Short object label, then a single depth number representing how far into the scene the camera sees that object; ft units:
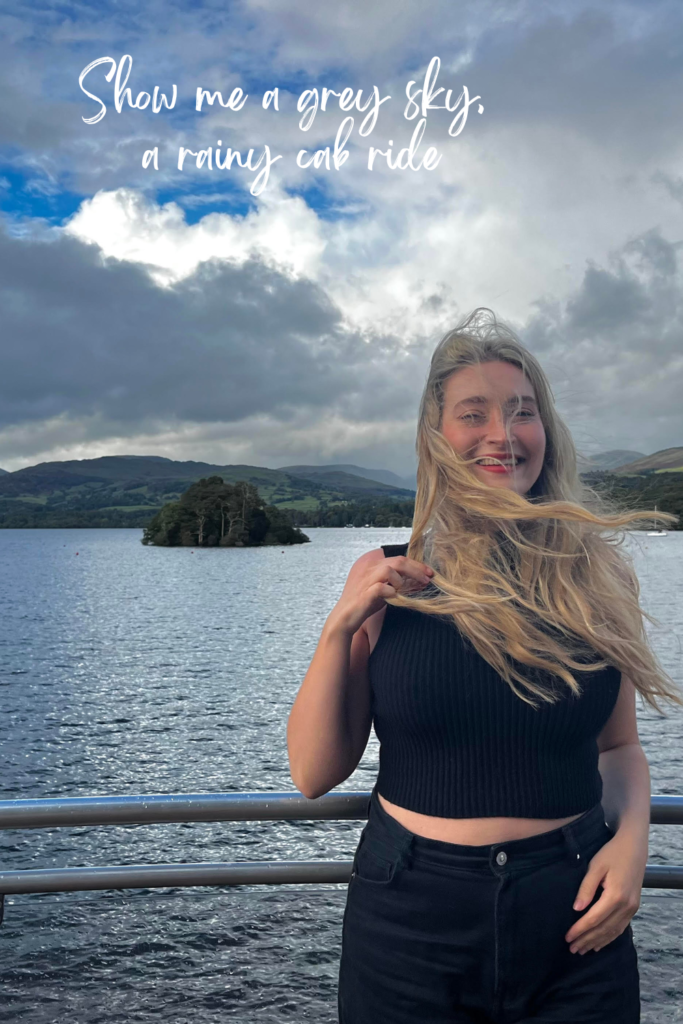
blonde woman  5.46
